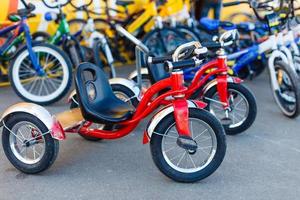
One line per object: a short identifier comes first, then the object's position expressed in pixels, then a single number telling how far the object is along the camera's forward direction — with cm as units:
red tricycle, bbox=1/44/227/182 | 354
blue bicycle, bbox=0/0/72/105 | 541
